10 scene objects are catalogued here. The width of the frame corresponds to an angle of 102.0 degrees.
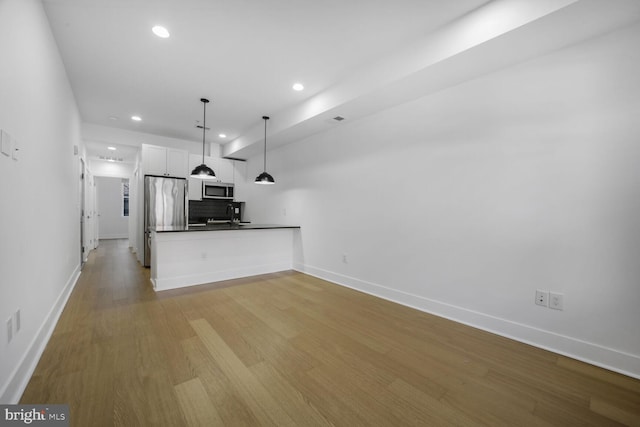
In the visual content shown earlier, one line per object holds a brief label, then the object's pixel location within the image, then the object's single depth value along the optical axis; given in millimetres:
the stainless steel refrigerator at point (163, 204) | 5207
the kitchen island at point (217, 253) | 3709
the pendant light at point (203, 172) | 3949
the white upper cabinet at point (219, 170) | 5898
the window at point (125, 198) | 10312
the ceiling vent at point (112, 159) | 7844
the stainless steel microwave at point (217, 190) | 6130
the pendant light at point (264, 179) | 4445
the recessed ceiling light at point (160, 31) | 2392
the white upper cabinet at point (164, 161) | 5250
